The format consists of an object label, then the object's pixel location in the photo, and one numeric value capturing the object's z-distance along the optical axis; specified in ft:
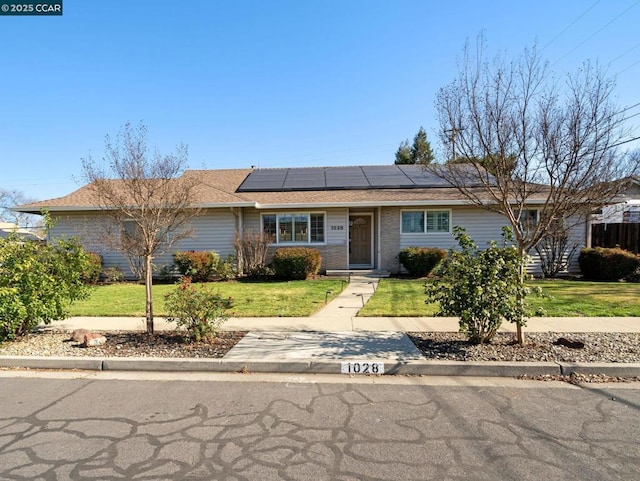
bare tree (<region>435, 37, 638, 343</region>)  16.79
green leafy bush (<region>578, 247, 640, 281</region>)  41.45
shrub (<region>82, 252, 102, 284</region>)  42.41
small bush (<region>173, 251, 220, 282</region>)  43.06
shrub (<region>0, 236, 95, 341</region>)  18.57
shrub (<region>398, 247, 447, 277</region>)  44.01
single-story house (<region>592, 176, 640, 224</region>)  52.54
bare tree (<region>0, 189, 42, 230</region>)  116.16
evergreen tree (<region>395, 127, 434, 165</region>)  125.49
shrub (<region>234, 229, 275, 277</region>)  45.28
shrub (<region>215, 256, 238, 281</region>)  44.52
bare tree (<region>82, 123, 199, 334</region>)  19.17
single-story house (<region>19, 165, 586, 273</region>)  46.52
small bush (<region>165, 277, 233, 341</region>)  18.89
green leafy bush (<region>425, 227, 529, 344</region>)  16.79
